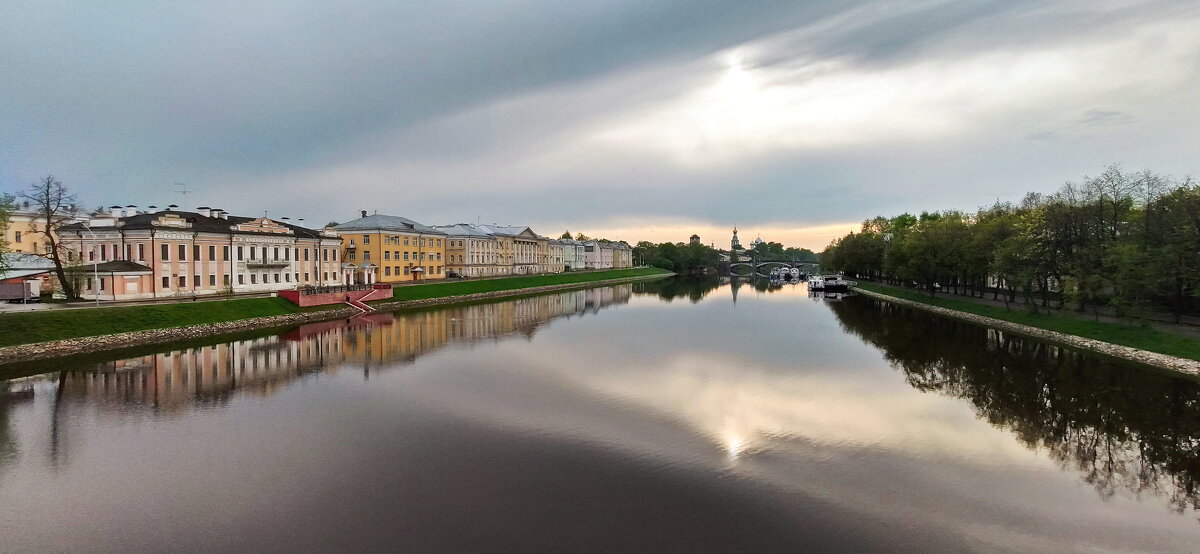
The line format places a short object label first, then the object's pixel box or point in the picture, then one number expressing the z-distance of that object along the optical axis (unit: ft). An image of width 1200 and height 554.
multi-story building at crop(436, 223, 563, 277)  260.62
